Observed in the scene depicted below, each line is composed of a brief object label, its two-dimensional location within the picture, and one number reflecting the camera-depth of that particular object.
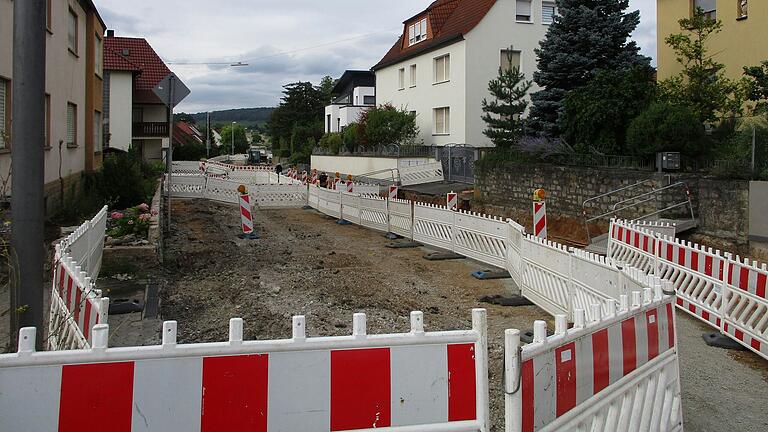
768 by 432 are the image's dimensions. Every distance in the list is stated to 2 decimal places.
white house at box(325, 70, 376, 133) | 54.94
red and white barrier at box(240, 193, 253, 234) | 17.22
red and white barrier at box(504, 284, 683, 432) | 3.38
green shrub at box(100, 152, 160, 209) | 18.05
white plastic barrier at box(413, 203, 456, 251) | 14.39
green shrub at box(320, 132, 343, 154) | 46.38
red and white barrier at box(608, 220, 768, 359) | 7.62
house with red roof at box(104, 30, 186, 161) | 44.50
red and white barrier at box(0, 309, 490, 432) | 2.88
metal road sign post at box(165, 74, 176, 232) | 14.31
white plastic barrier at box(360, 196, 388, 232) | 18.23
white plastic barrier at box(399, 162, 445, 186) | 32.97
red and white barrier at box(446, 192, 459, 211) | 17.33
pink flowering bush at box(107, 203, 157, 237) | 11.84
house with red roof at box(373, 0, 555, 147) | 33.09
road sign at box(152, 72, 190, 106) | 14.40
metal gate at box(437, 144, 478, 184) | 30.05
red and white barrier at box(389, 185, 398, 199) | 22.28
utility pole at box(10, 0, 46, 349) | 4.21
